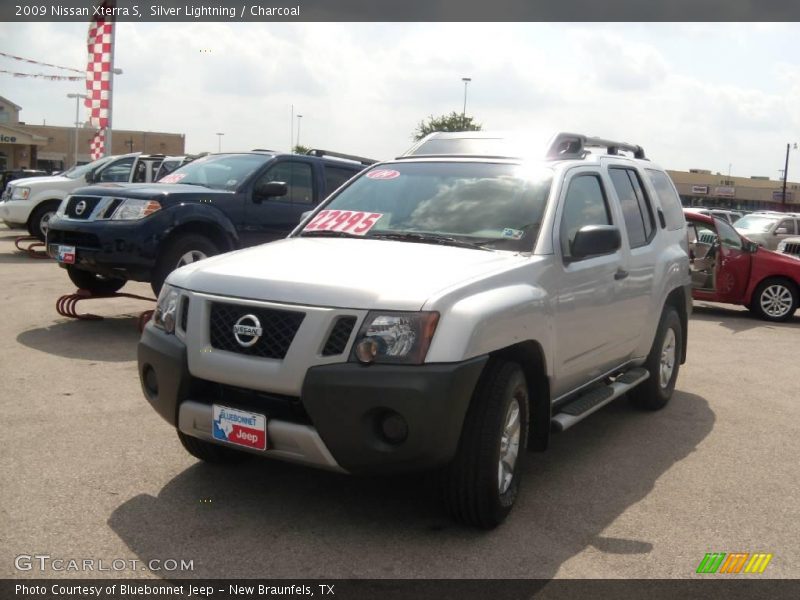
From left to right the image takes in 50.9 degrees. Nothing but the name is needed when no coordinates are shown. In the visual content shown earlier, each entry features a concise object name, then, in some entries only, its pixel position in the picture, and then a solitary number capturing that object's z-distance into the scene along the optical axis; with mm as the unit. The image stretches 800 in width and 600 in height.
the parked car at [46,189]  15648
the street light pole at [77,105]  58253
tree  46406
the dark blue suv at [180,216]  7746
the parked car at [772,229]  20469
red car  12211
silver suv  3467
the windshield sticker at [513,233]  4492
